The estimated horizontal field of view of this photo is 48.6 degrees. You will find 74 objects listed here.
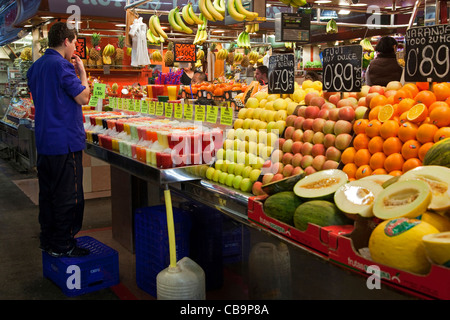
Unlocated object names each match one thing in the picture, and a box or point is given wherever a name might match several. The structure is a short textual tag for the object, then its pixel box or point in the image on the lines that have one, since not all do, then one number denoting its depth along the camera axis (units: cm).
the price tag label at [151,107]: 504
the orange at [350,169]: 255
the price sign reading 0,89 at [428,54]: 246
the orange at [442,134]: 218
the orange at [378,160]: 243
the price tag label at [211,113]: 377
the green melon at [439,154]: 201
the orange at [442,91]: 241
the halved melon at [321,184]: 220
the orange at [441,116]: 225
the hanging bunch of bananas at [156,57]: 1329
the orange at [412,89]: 259
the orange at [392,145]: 238
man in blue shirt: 377
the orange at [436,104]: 232
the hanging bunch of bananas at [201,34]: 806
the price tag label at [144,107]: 521
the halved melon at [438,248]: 148
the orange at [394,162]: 235
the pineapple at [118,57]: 1321
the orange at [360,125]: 259
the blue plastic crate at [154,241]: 359
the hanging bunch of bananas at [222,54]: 1276
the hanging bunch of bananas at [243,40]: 859
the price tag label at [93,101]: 604
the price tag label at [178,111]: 438
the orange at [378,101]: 265
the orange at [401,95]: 256
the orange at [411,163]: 228
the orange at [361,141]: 254
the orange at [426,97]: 242
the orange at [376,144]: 247
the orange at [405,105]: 247
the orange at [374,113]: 259
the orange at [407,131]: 235
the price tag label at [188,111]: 420
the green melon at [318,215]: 202
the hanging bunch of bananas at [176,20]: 758
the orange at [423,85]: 263
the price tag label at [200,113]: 394
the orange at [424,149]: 225
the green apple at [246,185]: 297
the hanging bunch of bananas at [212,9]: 630
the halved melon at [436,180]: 174
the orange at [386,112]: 250
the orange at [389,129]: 241
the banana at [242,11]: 614
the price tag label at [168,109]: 466
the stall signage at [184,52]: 960
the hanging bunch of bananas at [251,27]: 897
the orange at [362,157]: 251
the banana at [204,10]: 628
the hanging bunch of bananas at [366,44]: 1195
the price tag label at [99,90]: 551
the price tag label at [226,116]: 357
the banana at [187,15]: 700
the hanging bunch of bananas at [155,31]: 786
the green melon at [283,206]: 225
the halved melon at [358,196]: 192
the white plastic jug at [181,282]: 311
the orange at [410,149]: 231
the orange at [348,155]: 258
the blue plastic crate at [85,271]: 376
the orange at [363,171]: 246
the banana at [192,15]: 686
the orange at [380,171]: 239
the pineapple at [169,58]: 1234
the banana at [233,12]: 615
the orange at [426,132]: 227
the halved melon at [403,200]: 171
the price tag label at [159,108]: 482
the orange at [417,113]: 234
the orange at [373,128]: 249
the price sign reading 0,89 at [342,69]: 296
